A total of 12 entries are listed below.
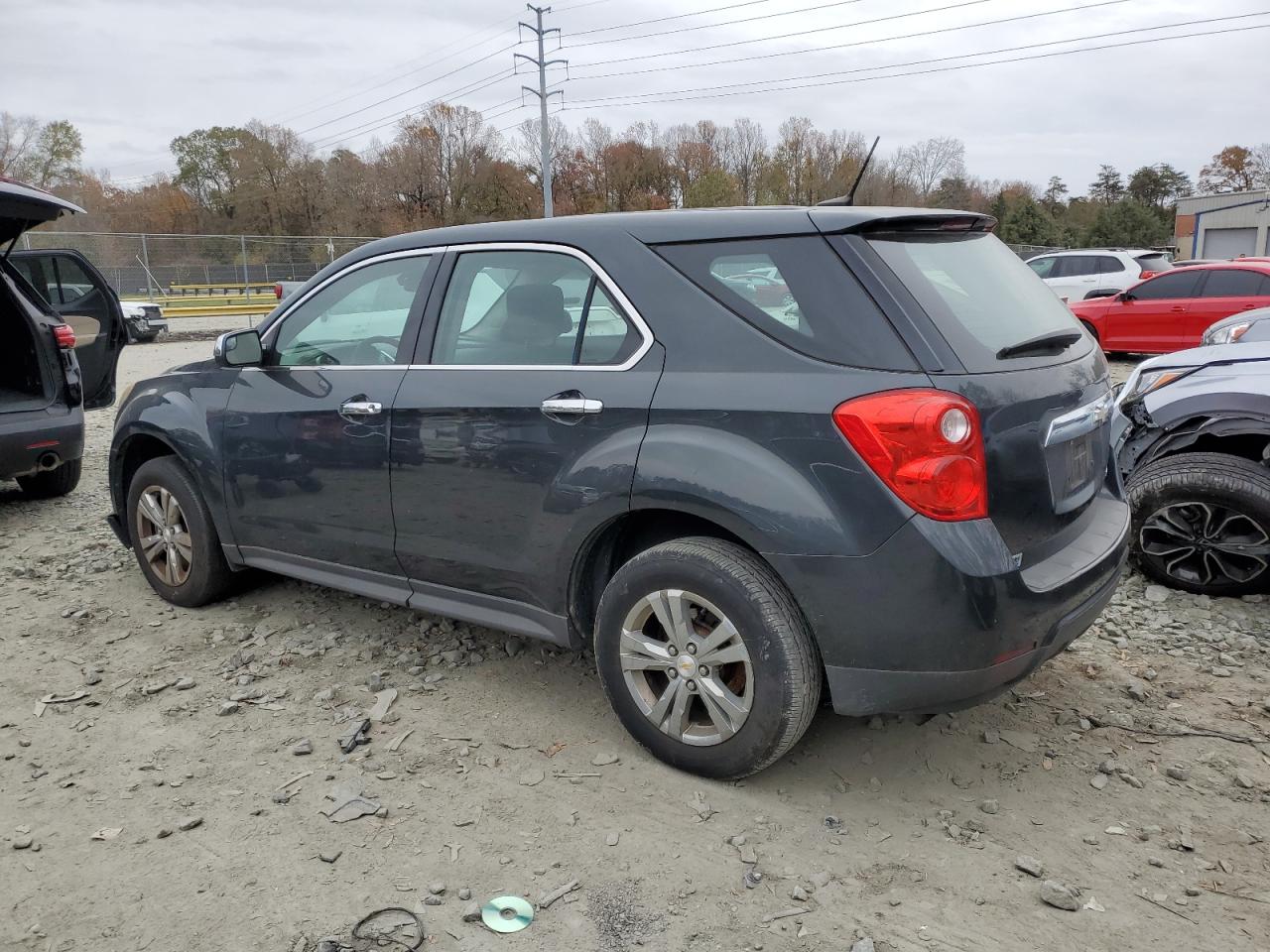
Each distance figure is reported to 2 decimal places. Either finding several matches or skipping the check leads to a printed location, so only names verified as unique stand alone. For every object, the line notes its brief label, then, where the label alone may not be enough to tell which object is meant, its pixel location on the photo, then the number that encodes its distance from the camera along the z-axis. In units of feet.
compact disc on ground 8.14
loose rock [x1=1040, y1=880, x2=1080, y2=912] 8.18
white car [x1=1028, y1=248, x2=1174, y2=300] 58.08
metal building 163.02
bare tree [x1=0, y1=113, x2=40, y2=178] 203.82
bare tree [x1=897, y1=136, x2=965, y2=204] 254.27
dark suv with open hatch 19.79
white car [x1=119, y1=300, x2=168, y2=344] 67.74
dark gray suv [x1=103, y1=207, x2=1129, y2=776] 8.60
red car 42.27
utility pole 131.90
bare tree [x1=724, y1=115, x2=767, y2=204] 242.37
